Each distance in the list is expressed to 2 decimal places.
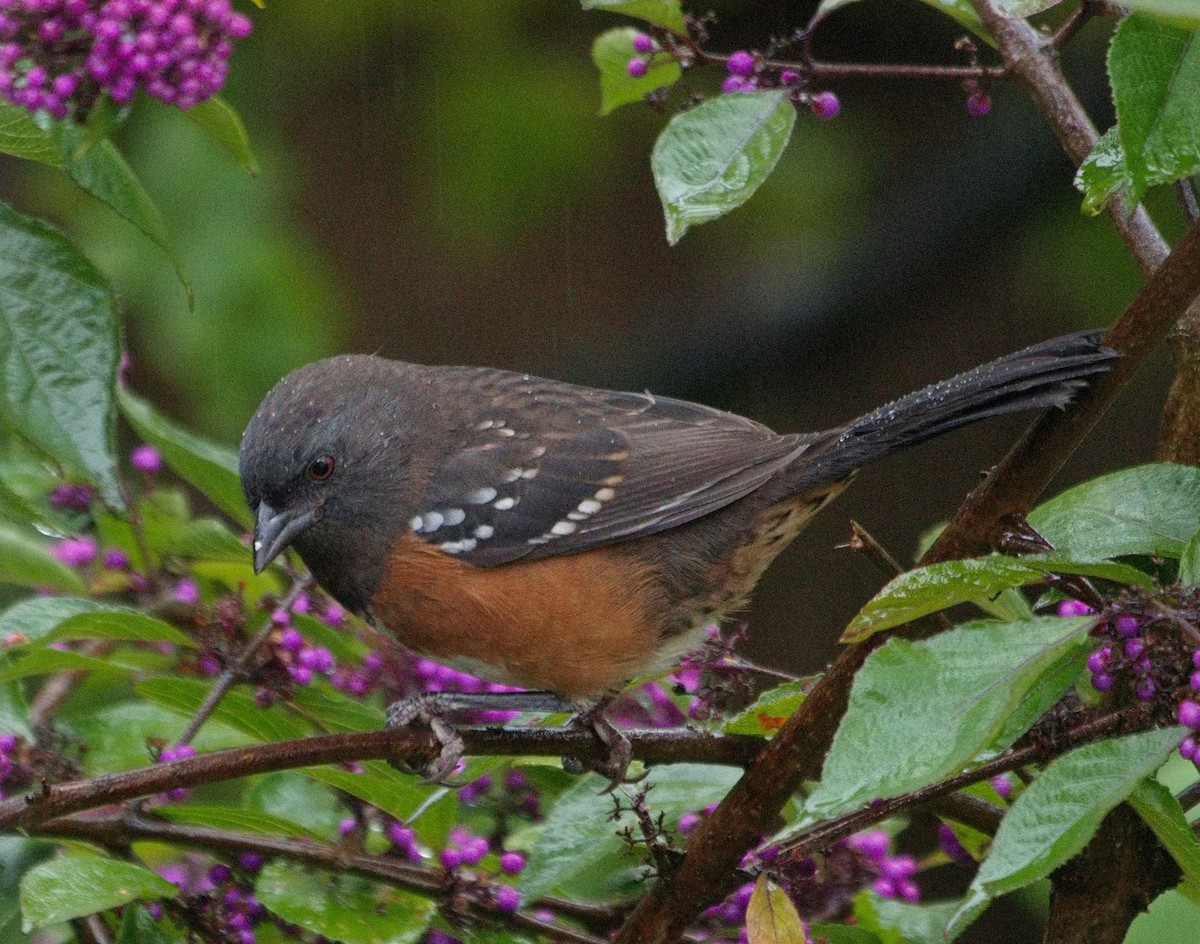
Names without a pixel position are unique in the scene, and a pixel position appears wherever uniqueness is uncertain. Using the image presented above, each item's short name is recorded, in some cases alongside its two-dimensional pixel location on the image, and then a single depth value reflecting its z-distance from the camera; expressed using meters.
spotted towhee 5.51
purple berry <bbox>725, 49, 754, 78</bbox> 4.50
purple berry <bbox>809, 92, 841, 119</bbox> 4.45
